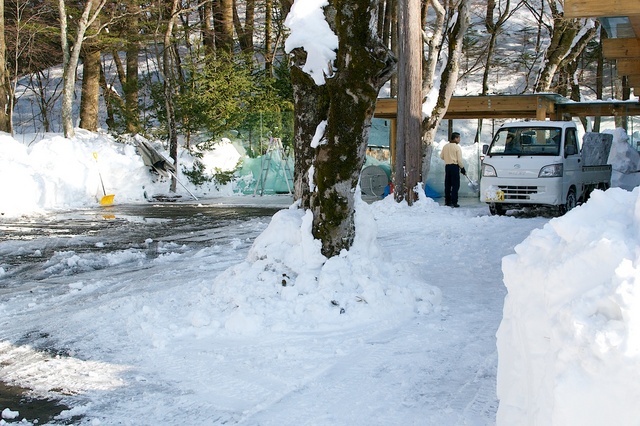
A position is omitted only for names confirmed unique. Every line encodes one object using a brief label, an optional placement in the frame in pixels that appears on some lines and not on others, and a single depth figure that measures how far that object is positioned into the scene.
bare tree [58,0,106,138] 23.75
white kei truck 15.82
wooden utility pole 15.55
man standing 18.34
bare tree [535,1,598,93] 26.03
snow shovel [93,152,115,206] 20.97
